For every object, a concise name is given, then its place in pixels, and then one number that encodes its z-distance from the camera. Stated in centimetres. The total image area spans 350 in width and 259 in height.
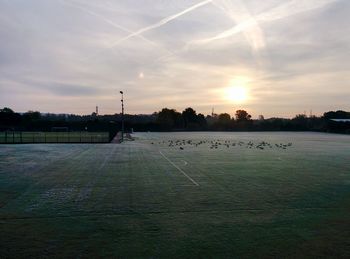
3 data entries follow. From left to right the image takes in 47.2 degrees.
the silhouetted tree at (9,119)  11781
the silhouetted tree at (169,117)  15258
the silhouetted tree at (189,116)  15976
